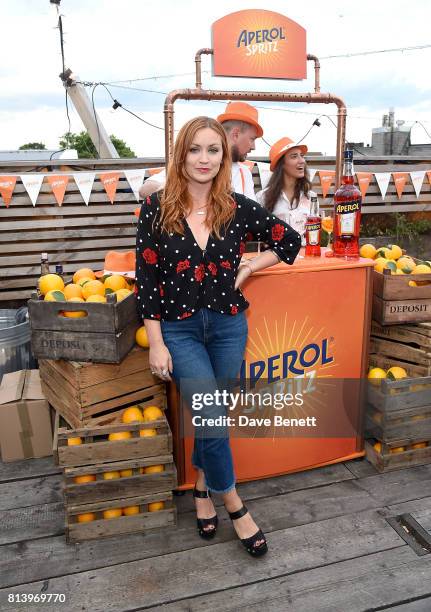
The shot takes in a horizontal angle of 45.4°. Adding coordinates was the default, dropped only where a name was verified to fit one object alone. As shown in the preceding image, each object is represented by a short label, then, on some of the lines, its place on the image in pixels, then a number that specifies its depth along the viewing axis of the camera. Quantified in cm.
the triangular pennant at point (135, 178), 745
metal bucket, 450
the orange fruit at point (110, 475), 283
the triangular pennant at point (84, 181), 732
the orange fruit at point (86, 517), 284
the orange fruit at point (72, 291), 287
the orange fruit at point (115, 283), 298
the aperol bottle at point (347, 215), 318
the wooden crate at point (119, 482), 276
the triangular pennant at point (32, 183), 707
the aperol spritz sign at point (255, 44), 313
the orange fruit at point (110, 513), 287
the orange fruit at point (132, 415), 295
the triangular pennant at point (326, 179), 820
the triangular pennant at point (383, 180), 869
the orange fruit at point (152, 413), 298
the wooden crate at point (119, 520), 281
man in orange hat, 394
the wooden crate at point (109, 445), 276
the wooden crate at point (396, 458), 339
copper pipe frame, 322
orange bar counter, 304
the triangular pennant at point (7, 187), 696
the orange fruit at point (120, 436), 285
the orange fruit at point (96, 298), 275
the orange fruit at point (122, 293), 283
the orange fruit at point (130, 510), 290
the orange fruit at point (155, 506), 292
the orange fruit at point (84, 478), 279
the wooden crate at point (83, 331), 263
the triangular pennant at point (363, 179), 848
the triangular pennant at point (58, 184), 720
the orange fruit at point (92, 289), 287
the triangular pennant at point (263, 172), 797
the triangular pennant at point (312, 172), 825
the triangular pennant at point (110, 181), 740
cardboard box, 362
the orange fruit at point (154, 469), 291
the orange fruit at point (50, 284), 290
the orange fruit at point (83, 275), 315
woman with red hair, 239
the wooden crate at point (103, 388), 285
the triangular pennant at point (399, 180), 882
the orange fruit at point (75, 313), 268
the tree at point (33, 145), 4989
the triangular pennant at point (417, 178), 896
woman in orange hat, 430
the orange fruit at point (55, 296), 274
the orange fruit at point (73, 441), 280
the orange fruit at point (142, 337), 287
